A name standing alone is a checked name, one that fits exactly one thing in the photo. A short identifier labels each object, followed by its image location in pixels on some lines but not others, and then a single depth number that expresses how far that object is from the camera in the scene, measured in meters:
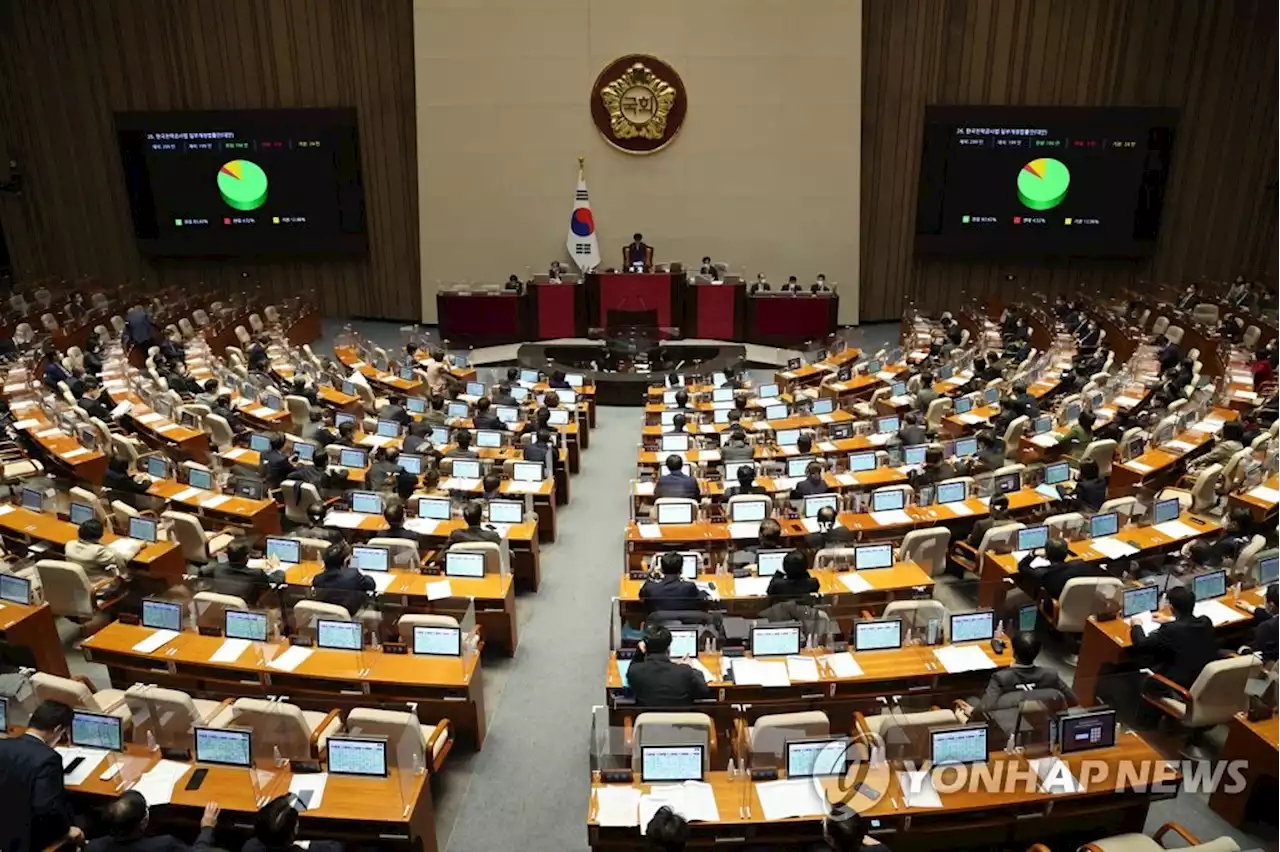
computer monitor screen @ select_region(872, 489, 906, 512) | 9.34
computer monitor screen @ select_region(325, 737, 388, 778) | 5.36
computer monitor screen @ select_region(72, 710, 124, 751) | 5.59
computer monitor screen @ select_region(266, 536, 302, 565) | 8.18
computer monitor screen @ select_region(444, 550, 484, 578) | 7.97
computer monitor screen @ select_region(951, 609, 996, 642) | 6.74
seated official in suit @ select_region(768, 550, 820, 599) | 7.17
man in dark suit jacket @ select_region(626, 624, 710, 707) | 6.02
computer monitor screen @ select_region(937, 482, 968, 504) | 9.48
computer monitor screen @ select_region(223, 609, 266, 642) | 6.96
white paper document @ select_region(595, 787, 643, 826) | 5.01
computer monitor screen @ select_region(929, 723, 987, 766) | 5.36
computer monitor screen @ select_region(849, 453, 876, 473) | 10.56
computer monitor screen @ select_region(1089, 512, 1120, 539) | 8.48
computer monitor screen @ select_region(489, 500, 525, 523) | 9.21
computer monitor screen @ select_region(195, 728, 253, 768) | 5.41
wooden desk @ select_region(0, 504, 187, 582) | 8.36
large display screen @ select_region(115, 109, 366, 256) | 20.83
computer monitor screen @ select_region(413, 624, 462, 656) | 6.67
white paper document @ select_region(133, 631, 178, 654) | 6.77
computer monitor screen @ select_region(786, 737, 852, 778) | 5.30
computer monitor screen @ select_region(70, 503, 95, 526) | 8.92
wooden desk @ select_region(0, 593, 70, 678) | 7.14
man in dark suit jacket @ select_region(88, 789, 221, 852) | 4.50
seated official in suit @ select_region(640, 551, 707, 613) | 7.10
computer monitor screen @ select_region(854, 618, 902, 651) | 6.70
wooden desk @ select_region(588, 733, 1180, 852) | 5.06
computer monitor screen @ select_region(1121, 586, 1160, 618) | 7.16
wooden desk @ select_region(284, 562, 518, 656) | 7.60
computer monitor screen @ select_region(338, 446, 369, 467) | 10.83
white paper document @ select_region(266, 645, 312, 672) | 6.58
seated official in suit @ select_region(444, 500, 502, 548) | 8.37
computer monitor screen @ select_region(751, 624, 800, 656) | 6.64
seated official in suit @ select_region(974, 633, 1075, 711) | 5.70
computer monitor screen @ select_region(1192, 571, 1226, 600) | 7.34
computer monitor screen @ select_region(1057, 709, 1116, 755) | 5.46
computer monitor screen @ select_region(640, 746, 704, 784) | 5.33
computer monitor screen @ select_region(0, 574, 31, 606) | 7.35
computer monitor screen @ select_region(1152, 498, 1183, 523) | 8.73
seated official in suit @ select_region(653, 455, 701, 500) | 9.62
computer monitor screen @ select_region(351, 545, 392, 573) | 7.97
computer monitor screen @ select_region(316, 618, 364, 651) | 6.76
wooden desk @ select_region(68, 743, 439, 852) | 5.12
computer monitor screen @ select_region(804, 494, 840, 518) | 9.19
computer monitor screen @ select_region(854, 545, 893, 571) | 7.92
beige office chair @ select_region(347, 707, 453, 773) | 5.50
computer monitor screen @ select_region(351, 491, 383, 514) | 9.45
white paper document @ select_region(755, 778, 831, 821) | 5.07
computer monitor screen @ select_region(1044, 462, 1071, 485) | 9.87
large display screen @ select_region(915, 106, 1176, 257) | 19.94
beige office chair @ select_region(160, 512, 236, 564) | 8.80
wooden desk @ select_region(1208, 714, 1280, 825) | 5.68
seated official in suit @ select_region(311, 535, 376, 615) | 7.14
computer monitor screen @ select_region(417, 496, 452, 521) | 9.14
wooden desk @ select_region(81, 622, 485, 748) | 6.49
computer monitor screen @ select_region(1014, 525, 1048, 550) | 8.27
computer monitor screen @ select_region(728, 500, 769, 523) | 9.14
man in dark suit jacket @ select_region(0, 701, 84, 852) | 4.94
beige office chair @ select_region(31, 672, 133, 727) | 5.68
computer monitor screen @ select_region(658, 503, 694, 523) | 9.07
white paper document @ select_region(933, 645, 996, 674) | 6.42
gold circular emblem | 20.03
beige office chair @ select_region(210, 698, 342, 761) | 5.50
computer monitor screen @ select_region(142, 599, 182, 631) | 7.08
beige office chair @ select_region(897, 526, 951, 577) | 8.20
